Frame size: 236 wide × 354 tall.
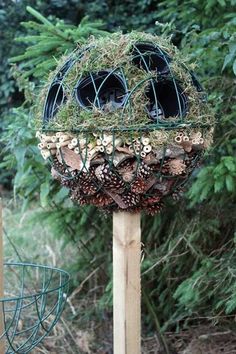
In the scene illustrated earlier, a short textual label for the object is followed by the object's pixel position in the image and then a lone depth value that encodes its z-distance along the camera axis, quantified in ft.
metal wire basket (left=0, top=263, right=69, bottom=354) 11.87
